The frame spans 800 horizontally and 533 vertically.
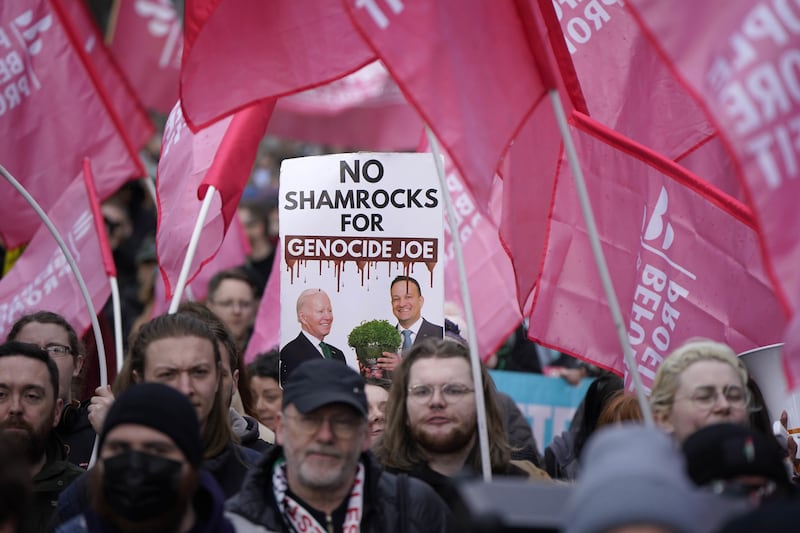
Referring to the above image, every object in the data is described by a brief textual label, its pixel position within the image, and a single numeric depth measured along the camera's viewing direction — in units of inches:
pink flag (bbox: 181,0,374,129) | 451.8
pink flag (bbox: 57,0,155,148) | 732.7
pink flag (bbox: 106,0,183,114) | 904.3
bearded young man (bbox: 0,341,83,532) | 446.9
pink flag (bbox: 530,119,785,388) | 493.4
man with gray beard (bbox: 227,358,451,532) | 358.0
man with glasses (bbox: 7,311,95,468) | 503.8
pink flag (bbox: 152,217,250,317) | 758.5
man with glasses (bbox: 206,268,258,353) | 701.3
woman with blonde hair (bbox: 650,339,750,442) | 383.6
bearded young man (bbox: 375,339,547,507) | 437.4
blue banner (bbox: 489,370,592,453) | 671.1
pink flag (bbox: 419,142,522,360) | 631.2
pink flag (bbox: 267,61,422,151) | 947.3
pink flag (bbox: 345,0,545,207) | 384.2
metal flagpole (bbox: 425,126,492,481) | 398.3
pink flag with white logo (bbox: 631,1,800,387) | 298.2
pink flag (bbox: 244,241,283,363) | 659.4
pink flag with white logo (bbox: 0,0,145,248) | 633.6
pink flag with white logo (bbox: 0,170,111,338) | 610.2
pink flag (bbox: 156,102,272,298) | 543.8
